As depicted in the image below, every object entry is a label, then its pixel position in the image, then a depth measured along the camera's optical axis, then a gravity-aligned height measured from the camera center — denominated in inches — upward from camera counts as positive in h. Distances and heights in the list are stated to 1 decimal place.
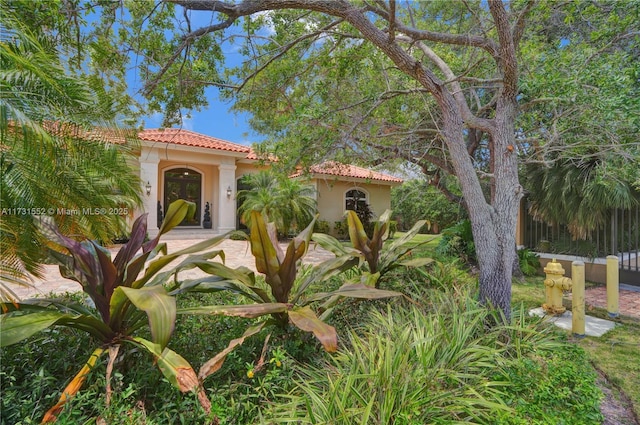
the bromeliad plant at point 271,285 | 98.3 -27.5
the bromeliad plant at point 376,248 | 168.6 -19.4
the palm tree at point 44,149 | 100.3 +22.4
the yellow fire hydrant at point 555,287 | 196.1 -43.7
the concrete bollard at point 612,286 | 203.2 -45.0
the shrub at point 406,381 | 77.0 -46.6
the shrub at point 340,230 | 709.9 -35.6
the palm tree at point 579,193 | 277.0 +24.4
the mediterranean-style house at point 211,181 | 546.3 +68.9
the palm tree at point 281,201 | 573.9 +23.8
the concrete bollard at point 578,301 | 177.9 -47.3
